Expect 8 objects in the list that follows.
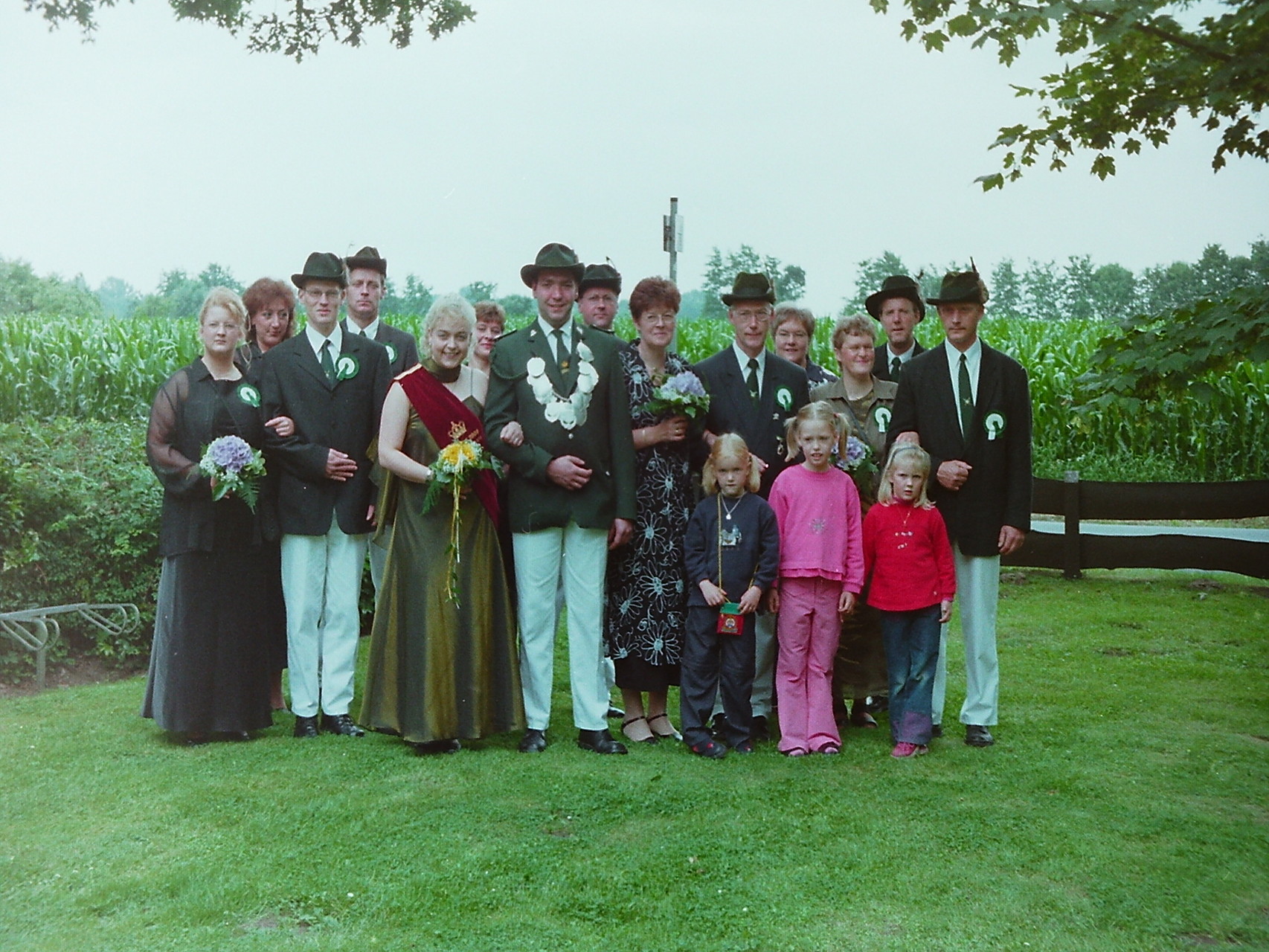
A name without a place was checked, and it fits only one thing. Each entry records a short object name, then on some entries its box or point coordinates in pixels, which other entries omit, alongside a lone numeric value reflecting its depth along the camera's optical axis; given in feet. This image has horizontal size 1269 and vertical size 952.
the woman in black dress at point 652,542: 16.33
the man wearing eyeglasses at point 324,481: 16.35
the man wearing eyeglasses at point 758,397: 16.87
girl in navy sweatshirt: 15.97
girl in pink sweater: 16.08
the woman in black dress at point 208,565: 15.78
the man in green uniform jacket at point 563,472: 15.72
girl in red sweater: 15.92
